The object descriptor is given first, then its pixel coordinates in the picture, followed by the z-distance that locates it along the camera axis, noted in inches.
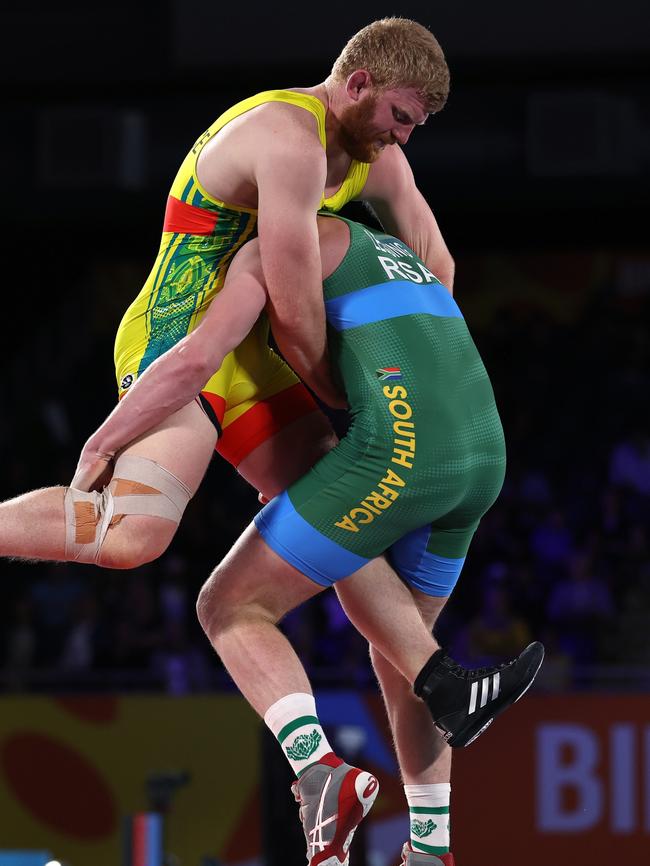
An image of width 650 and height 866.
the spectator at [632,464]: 703.7
